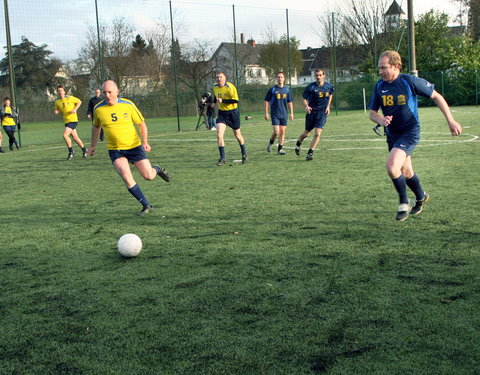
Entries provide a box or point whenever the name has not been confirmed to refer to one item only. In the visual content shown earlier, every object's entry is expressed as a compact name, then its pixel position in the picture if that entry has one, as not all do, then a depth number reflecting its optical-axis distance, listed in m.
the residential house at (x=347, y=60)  40.94
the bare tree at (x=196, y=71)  35.86
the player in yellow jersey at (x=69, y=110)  16.78
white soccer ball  5.62
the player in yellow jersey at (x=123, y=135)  8.12
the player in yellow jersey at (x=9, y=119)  20.77
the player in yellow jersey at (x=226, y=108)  13.09
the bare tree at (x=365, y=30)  55.12
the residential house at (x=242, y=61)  30.82
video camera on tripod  25.28
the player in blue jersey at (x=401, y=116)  6.60
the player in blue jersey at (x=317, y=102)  13.17
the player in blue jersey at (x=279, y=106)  14.54
